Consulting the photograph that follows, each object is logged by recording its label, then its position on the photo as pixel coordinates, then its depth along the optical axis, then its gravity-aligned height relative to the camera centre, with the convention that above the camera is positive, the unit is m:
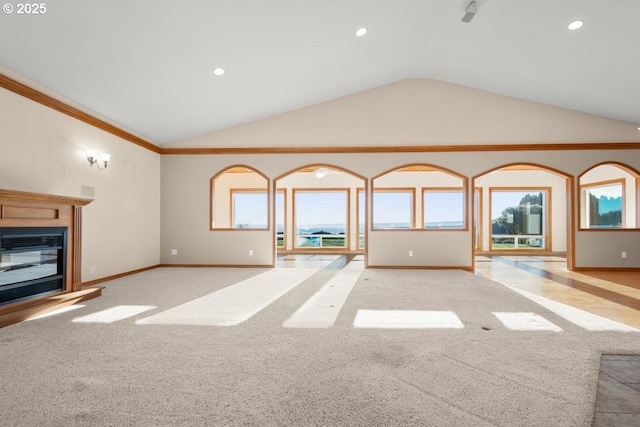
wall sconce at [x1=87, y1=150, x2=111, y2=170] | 5.44 +0.96
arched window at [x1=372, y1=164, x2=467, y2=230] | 11.27 +0.68
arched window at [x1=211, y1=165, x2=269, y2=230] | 11.97 +0.61
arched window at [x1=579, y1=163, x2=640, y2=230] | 9.12 +0.55
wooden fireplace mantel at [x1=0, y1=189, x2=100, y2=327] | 3.53 -0.05
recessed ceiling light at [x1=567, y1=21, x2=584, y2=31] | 4.58 +2.60
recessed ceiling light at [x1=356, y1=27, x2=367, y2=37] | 5.14 +2.81
